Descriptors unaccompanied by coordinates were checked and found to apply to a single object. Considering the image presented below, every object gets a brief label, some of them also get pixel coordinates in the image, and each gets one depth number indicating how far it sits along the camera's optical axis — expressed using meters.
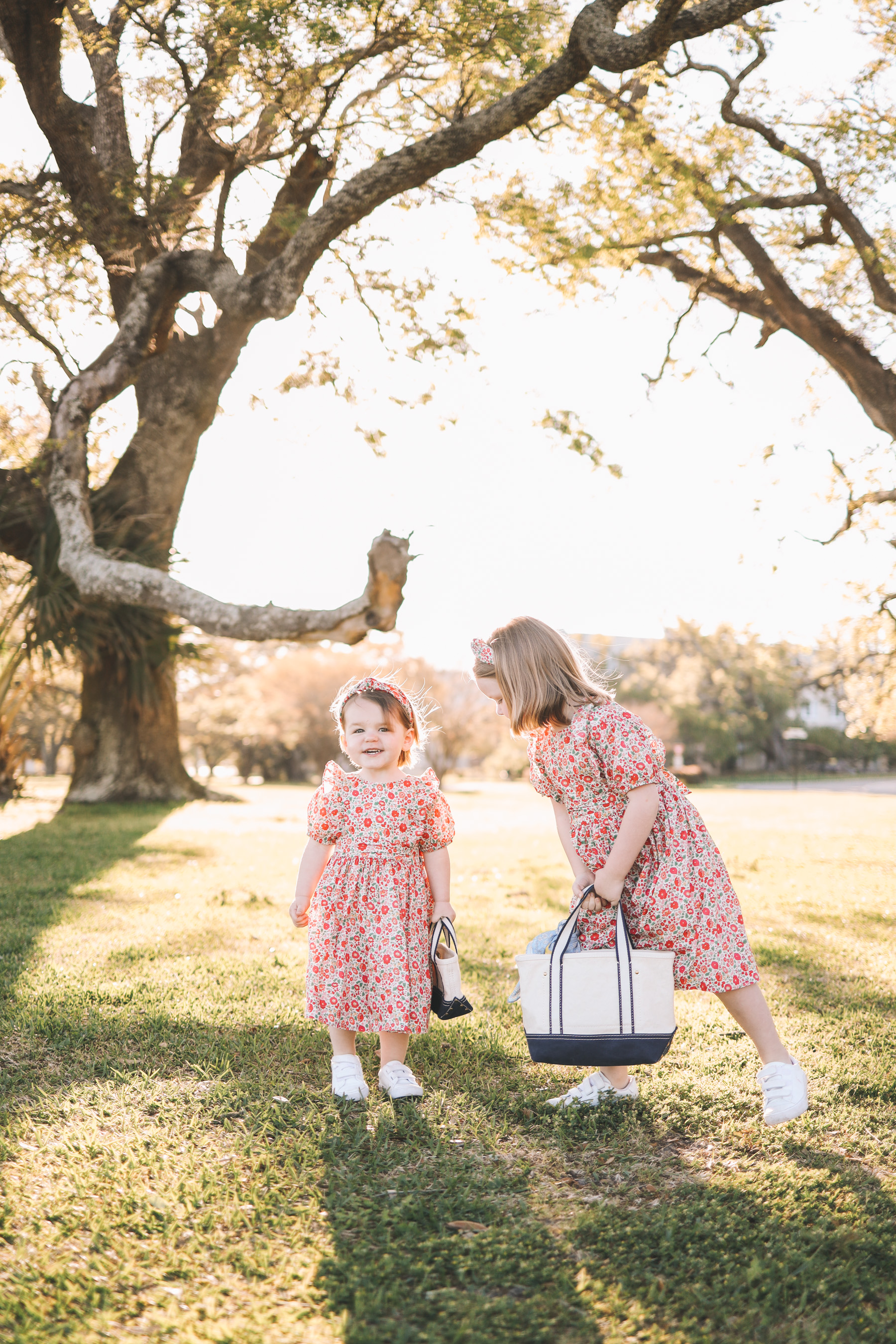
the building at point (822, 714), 67.69
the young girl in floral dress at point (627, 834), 2.74
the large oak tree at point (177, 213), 7.18
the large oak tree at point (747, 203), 8.80
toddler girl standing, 3.04
